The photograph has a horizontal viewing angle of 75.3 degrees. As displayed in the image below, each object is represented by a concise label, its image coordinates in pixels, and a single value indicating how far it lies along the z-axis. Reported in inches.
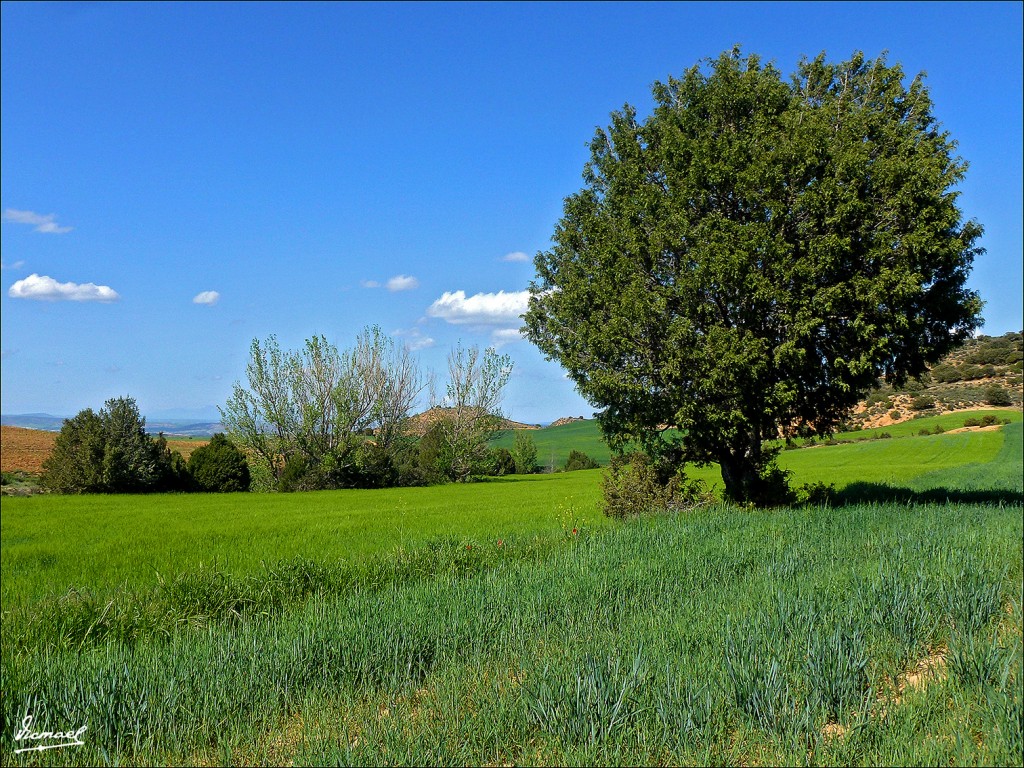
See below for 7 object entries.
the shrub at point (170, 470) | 1251.8
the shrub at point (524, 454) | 2426.4
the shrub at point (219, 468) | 1371.8
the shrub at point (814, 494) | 720.0
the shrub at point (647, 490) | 637.9
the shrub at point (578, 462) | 2480.6
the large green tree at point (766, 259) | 524.1
